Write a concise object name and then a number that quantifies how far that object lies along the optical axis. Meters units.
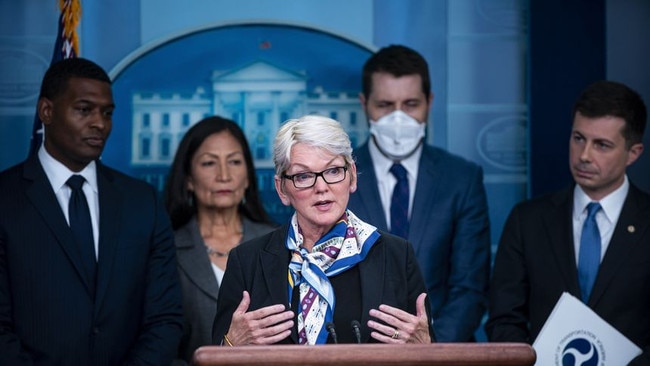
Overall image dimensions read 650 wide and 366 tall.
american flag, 10.37
